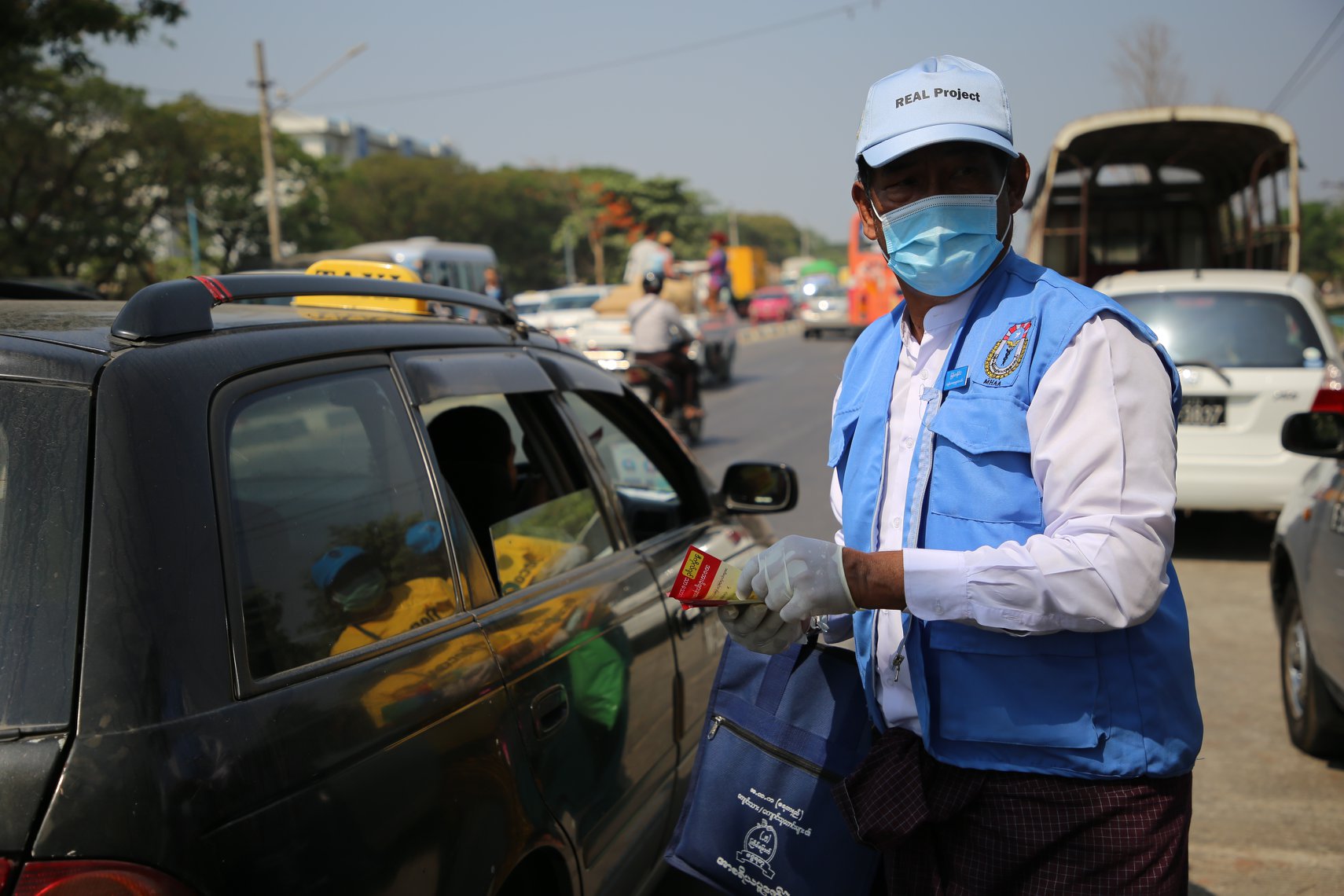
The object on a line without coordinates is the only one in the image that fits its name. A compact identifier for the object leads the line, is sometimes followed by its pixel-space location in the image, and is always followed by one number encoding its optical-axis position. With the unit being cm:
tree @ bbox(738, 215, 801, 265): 14712
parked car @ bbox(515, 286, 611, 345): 2095
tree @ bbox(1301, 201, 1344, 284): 6456
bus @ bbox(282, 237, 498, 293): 1984
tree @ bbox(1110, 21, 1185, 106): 2734
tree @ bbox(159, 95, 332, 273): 3800
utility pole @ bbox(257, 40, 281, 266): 2747
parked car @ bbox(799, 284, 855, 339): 3341
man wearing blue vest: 153
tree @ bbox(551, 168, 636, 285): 7775
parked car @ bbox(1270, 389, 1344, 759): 369
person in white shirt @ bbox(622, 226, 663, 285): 1466
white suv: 690
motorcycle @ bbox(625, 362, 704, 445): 1143
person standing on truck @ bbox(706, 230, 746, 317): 1992
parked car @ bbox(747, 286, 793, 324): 5403
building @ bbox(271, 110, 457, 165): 10025
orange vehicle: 2289
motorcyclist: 1170
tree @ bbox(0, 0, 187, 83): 1403
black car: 149
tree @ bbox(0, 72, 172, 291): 2953
